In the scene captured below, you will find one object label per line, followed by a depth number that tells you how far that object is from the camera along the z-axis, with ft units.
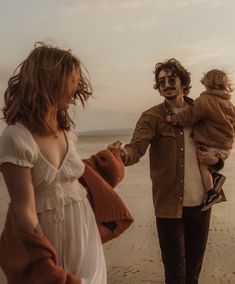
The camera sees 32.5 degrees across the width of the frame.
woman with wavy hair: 5.07
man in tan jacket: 9.08
